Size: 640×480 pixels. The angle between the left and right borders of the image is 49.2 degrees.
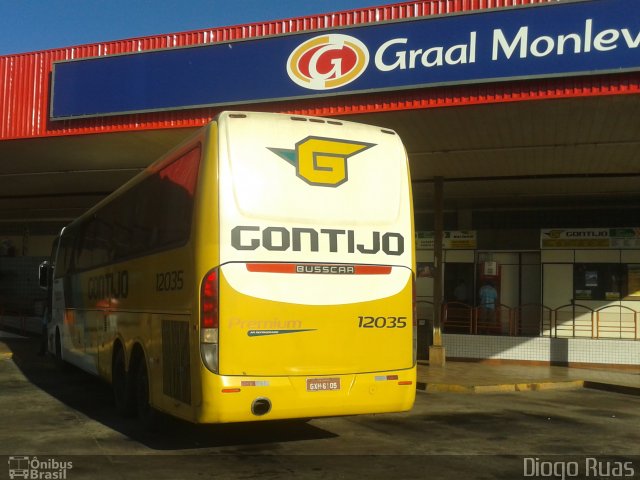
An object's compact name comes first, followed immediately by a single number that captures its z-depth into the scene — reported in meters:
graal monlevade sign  11.09
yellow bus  6.91
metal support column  16.28
